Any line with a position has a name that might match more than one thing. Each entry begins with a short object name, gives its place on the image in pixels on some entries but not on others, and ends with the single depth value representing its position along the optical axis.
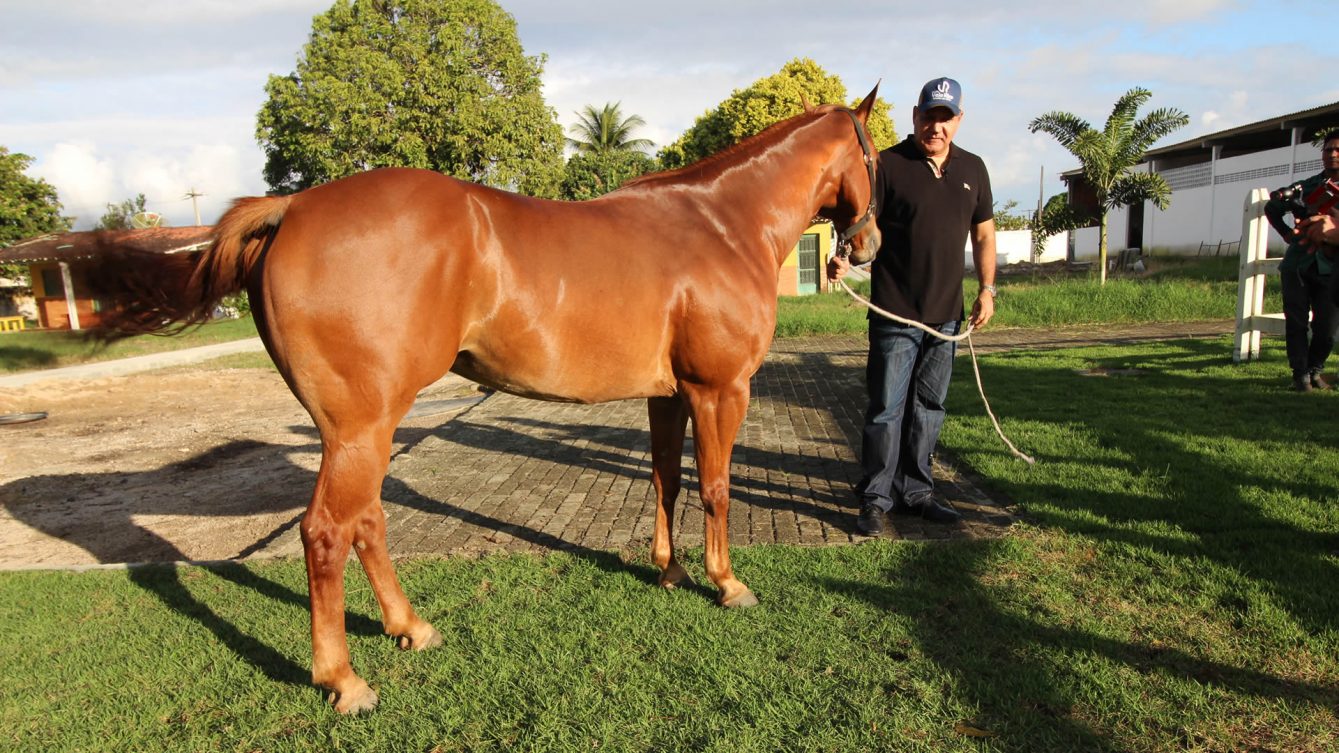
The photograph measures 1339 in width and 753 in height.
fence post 8.53
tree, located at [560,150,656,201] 35.34
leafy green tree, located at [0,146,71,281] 25.02
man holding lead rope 4.29
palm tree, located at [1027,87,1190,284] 20.23
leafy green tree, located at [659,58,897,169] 28.29
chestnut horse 2.66
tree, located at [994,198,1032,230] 56.51
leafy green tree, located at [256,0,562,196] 24.17
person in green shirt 7.01
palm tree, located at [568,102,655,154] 42.66
